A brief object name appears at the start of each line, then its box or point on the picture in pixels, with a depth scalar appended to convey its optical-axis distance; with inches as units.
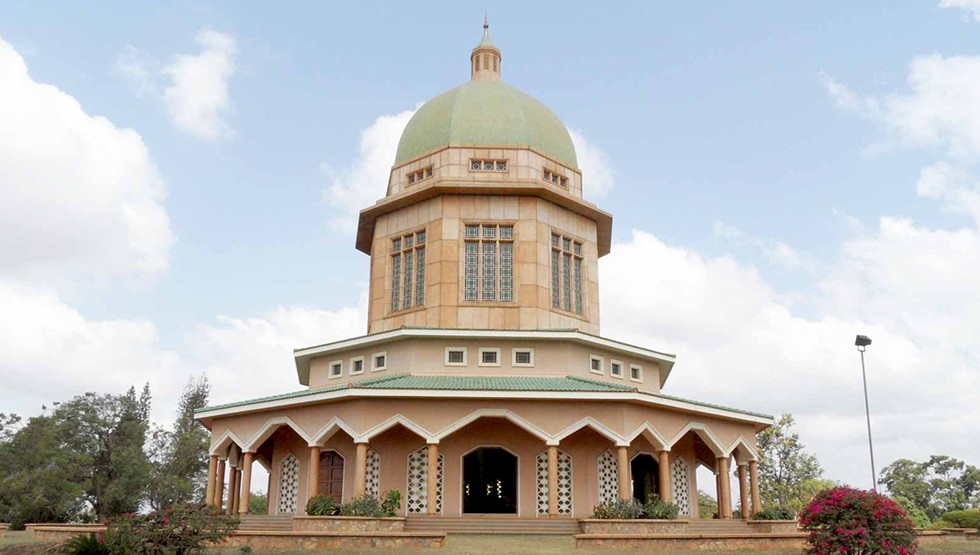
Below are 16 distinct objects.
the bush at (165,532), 692.7
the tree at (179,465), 2009.1
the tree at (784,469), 1910.7
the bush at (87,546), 714.2
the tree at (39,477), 1674.5
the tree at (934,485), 2541.8
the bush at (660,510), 934.4
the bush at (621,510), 932.0
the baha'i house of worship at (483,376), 1027.3
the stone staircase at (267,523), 979.9
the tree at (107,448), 1926.7
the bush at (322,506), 936.9
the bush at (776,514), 1055.0
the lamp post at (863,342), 1285.7
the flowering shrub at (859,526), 747.4
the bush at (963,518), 1553.9
